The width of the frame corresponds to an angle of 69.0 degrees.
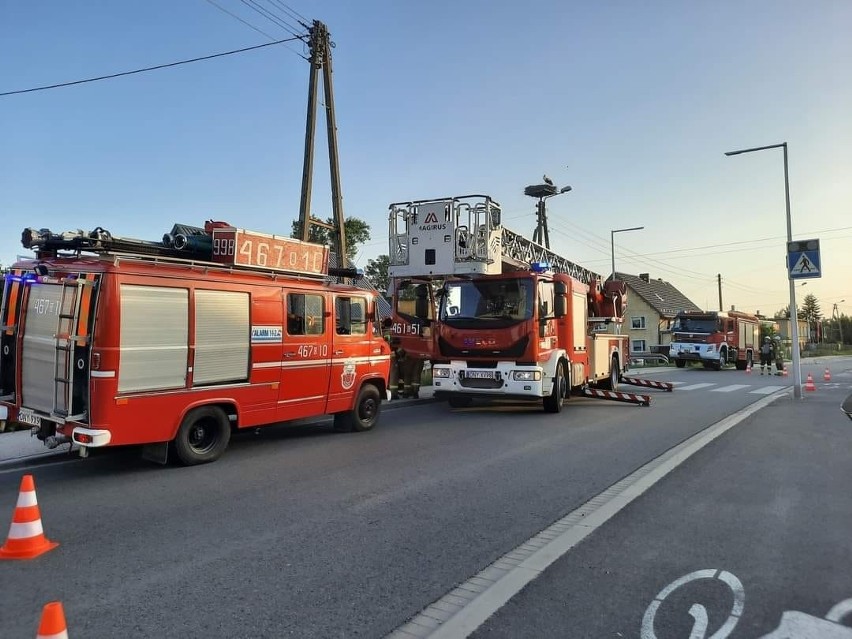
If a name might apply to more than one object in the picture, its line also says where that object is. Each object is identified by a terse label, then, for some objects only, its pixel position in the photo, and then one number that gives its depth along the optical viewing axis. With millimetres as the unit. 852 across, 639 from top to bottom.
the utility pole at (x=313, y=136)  18078
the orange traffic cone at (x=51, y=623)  2334
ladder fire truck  12125
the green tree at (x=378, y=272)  39750
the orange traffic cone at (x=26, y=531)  4430
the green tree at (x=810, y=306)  134875
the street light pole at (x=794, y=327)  15797
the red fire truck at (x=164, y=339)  6438
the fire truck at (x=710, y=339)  30625
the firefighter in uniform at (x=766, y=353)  28906
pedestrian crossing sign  15147
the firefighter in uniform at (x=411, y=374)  14336
